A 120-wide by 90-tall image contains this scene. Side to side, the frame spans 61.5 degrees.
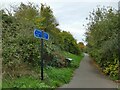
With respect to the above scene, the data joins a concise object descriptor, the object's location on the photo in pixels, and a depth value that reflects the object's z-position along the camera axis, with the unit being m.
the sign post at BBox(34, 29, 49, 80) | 4.30
